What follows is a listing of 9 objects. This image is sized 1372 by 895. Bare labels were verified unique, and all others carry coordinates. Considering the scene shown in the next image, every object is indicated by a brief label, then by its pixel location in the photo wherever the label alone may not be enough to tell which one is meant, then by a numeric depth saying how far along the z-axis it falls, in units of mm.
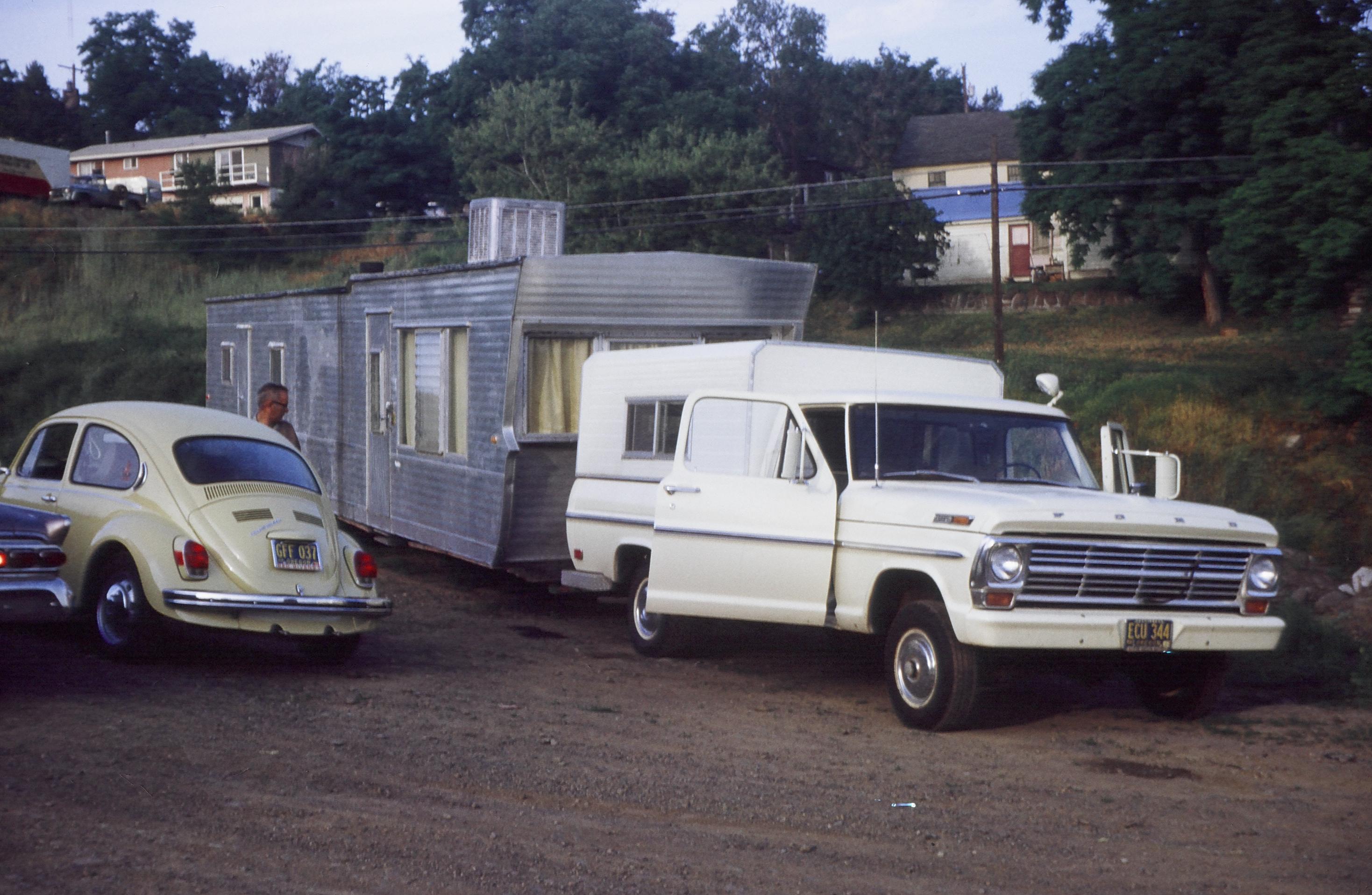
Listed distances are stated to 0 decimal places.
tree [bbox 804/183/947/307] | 46625
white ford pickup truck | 7508
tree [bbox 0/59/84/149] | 83312
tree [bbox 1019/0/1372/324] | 20875
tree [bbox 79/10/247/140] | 86062
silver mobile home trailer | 11945
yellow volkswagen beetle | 8680
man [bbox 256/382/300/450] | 11391
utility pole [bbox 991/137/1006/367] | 29562
